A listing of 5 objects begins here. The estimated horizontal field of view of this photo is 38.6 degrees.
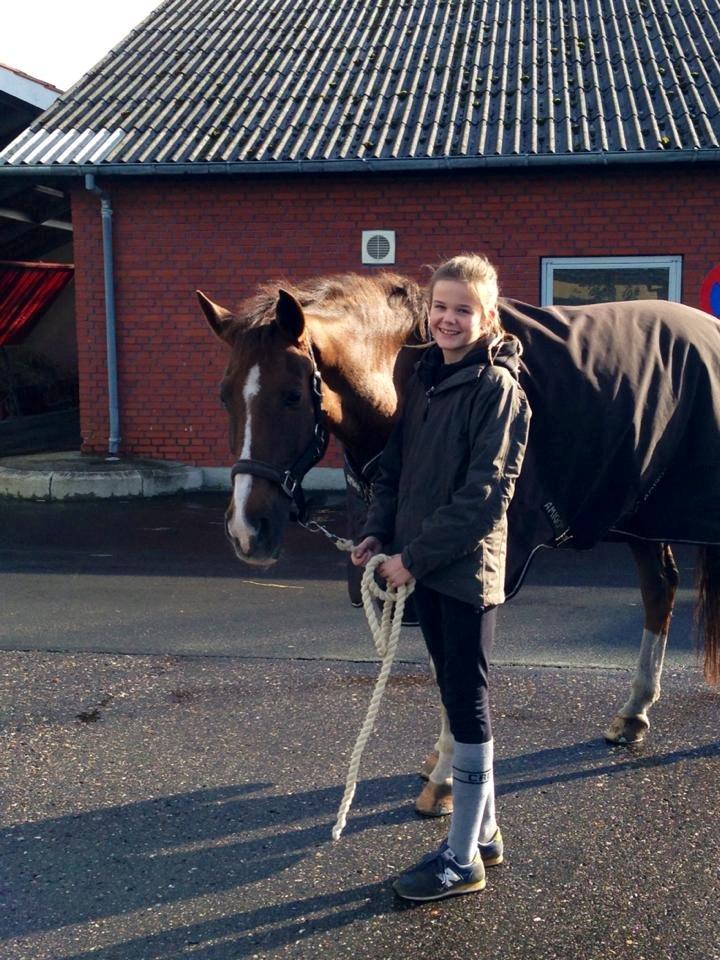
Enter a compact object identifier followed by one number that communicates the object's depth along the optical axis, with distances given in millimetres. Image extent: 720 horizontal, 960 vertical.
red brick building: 9844
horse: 3047
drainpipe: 10484
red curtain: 15625
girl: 2768
